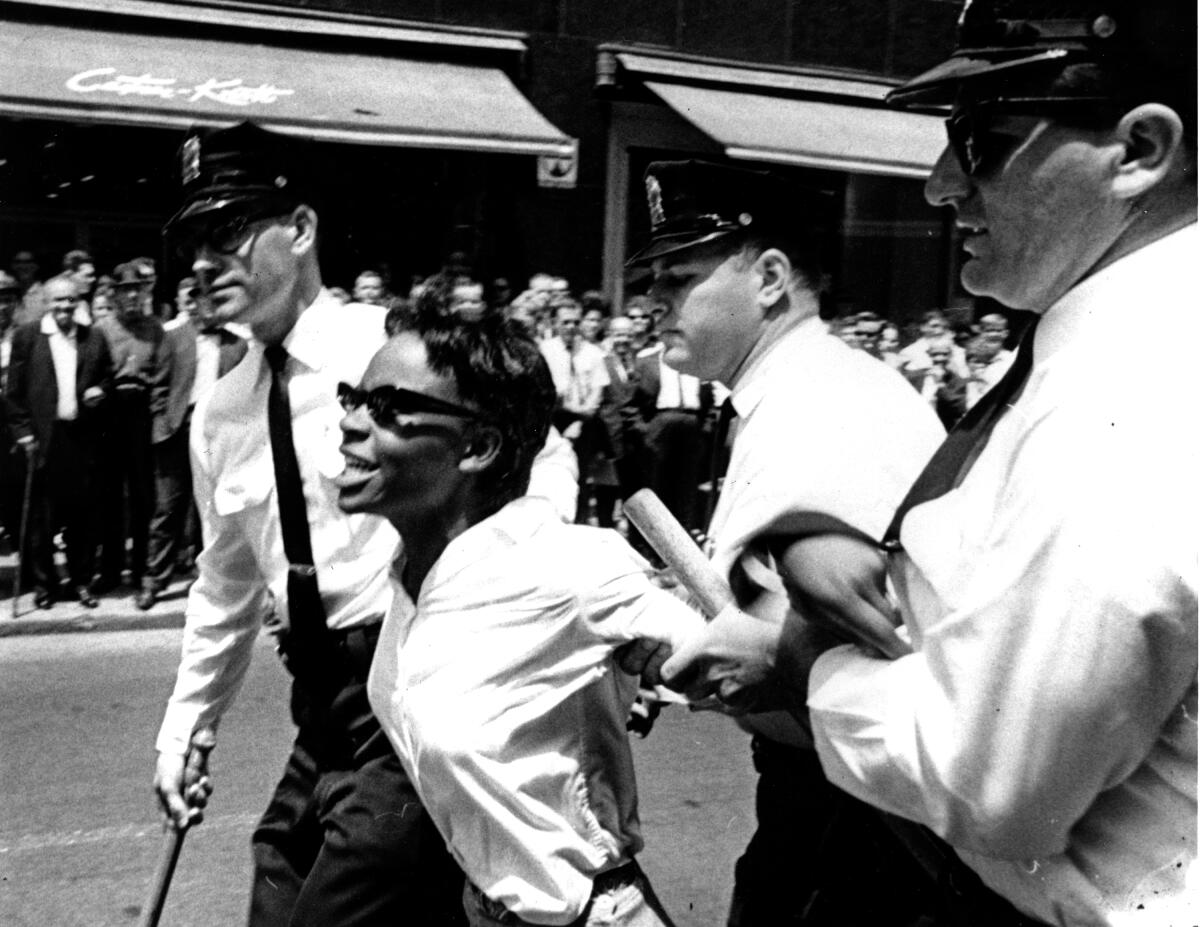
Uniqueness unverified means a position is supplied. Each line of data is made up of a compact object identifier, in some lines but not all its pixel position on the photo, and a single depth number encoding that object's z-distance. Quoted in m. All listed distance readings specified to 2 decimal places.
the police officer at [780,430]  1.79
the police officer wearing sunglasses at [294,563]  2.51
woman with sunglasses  2.16
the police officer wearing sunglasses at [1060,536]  1.16
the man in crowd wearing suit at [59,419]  8.19
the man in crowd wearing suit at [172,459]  8.48
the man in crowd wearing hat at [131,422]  8.39
